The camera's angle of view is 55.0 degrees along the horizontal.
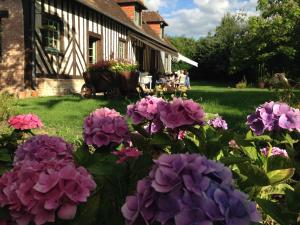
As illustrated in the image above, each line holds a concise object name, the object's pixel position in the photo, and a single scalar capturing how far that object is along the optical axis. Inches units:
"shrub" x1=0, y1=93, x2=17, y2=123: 182.5
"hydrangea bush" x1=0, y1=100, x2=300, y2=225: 25.0
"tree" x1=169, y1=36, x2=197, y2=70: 1123.5
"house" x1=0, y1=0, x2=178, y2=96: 340.1
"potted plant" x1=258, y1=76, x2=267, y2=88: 663.6
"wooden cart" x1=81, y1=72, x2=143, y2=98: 310.3
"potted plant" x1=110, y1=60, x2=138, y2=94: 311.3
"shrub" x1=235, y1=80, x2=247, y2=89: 712.3
